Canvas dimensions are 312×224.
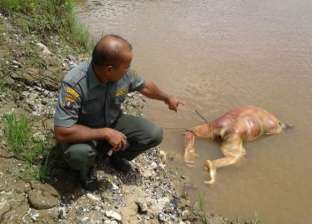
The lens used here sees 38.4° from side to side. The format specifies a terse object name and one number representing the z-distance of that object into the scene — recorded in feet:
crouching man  10.37
